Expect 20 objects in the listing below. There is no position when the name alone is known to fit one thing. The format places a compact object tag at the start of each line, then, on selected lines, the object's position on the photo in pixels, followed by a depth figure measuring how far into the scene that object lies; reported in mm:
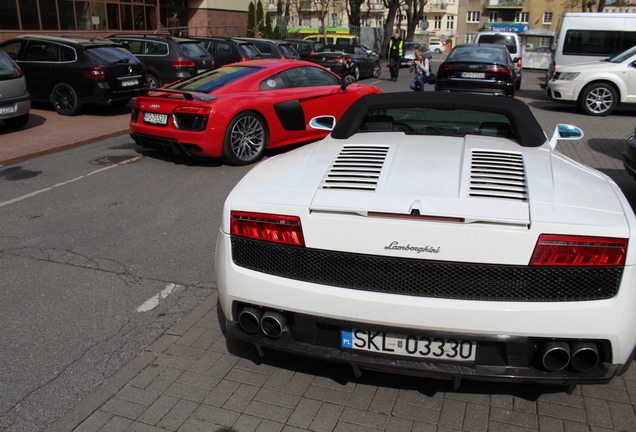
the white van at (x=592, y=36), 16781
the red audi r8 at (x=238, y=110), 7738
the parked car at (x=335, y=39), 29462
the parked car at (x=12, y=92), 9945
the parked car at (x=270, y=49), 20012
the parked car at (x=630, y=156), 6420
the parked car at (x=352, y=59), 21375
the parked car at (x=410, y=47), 41281
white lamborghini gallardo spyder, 2402
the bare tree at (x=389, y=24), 36750
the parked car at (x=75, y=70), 12016
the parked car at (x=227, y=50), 18359
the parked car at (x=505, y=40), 22391
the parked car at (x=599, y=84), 13367
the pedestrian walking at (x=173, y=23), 26144
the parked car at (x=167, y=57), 14875
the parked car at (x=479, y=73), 14070
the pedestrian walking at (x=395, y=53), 22250
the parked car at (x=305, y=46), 26006
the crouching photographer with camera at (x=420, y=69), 15195
